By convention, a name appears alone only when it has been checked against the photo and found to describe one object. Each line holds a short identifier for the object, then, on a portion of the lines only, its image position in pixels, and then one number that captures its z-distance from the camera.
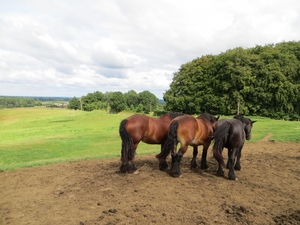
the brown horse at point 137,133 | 7.32
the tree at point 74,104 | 106.94
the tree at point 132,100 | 97.75
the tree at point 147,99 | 94.00
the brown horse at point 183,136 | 7.18
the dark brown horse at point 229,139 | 7.24
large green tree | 33.88
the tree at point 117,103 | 87.25
